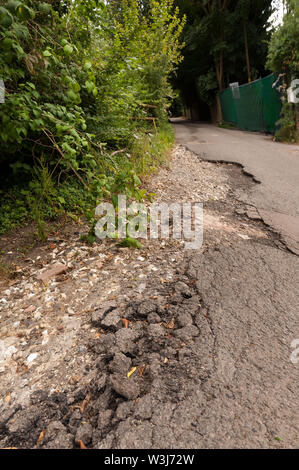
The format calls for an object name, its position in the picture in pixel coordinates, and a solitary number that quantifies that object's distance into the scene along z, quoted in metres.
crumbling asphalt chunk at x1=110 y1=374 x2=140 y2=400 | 1.14
